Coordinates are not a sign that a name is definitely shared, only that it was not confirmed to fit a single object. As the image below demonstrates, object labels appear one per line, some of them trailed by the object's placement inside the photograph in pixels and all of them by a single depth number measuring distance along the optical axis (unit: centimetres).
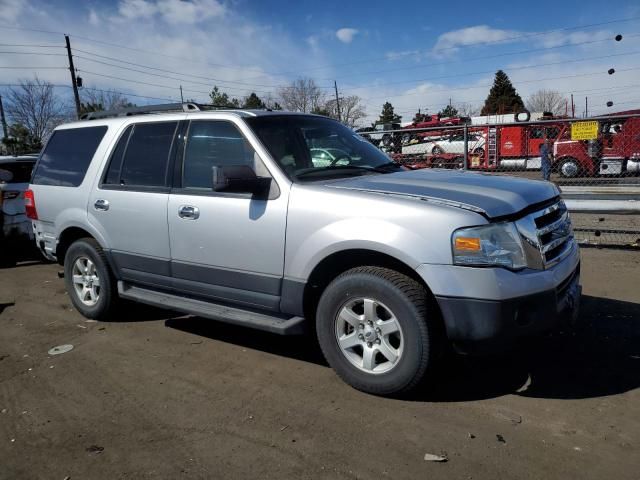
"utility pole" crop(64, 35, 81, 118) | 3234
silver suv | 305
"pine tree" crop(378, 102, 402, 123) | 7529
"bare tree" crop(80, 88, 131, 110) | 4546
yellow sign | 748
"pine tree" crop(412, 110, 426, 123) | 3842
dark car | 832
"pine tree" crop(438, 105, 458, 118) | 6656
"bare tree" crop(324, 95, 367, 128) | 6731
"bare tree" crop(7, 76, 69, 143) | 4306
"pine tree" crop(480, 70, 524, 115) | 6241
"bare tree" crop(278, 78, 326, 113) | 6250
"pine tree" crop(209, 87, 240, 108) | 3725
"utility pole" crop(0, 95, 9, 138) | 3780
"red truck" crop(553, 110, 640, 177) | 1076
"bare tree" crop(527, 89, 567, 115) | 7698
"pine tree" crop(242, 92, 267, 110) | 4208
